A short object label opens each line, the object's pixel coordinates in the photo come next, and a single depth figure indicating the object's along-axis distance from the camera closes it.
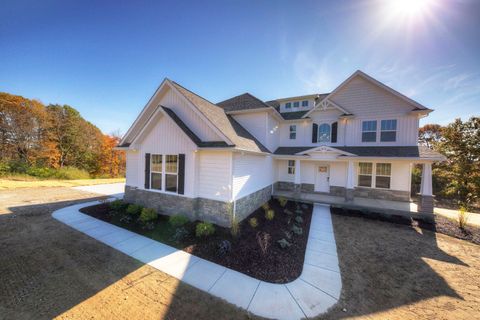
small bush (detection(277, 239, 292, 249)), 6.11
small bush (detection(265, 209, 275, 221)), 8.61
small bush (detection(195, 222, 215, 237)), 6.59
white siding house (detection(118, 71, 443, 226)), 7.88
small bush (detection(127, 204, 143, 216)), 8.67
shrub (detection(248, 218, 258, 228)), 7.68
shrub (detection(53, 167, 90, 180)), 19.47
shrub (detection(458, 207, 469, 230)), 8.23
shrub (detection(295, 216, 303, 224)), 8.58
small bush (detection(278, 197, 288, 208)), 10.45
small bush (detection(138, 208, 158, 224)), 7.90
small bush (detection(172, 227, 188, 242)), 6.56
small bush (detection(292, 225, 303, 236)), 7.36
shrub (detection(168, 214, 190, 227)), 7.34
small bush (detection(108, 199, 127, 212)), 9.22
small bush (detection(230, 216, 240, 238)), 6.76
